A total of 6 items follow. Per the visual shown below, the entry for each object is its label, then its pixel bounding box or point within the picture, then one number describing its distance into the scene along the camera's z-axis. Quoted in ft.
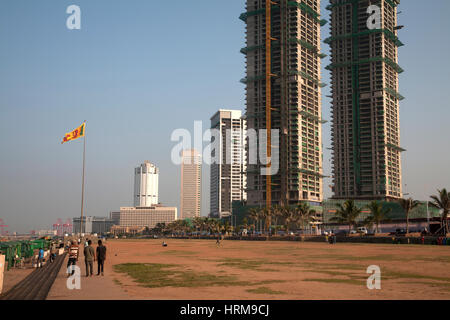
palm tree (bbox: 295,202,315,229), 401.90
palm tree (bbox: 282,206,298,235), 418.88
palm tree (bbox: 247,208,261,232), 477.85
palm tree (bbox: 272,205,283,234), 445.37
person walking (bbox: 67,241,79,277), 81.20
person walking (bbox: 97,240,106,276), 77.61
